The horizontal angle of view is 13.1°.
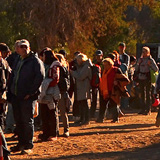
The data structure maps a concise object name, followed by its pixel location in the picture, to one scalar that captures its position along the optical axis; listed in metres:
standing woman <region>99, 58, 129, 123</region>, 16.03
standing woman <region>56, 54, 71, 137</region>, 13.12
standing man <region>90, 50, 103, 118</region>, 17.03
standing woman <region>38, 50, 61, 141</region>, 12.74
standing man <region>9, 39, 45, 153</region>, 11.30
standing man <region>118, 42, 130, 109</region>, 17.78
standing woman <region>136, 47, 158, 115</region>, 18.16
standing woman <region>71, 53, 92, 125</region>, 15.92
